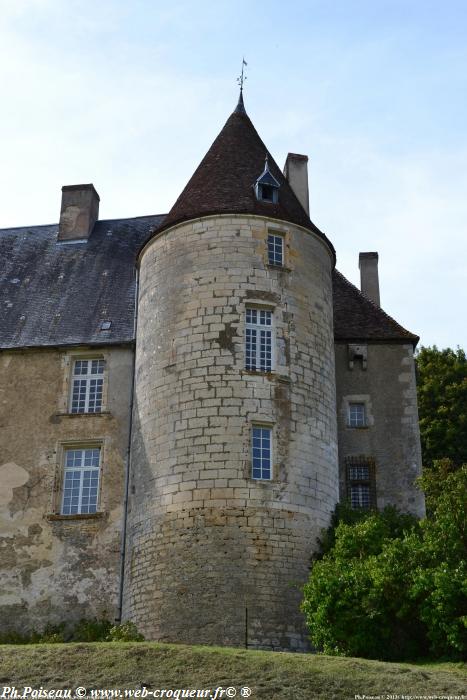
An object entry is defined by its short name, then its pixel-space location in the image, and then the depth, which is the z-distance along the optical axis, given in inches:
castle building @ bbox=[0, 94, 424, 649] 727.1
